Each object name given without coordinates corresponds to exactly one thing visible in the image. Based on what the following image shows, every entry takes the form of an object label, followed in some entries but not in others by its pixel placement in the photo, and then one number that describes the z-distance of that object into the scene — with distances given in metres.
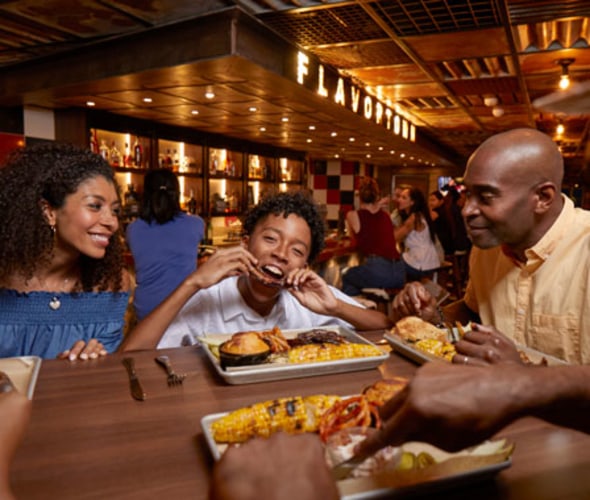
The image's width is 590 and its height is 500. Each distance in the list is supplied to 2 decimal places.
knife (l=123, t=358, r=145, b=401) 1.18
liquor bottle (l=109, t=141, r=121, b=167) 6.81
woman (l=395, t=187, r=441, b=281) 6.36
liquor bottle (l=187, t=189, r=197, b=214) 8.22
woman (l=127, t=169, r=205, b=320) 3.89
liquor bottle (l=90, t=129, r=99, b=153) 6.44
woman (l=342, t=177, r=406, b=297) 5.58
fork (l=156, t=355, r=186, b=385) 1.29
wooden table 0.81
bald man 1.76
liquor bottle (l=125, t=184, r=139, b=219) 7.05
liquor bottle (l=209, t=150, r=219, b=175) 8.87
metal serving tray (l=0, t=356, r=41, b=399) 1.22
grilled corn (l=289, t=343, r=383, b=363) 1.40
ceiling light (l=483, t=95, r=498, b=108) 7.12
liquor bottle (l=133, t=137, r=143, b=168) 7.21
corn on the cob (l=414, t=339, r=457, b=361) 1.49
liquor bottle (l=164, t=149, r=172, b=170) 7.86
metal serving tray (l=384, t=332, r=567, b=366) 1.44
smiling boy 1.88
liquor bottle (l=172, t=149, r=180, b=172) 7.94
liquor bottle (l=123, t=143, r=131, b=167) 7.00
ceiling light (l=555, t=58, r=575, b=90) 5.14
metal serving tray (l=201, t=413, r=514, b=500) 0.76
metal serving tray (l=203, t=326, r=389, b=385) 1.27
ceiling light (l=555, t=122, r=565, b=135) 9.36
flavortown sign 4.92
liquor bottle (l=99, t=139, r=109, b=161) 6.70
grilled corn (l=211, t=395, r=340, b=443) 0.95
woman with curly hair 1.97
